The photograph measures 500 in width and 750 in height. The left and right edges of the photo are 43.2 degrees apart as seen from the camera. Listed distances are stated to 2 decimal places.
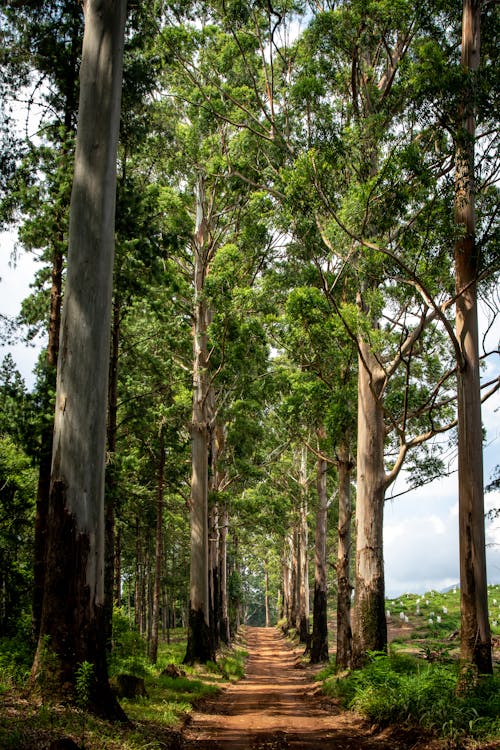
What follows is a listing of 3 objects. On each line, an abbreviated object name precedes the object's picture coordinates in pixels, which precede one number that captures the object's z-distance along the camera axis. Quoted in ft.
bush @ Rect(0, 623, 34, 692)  27.61
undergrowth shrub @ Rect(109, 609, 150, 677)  43.59
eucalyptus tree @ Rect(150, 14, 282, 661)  55.31
